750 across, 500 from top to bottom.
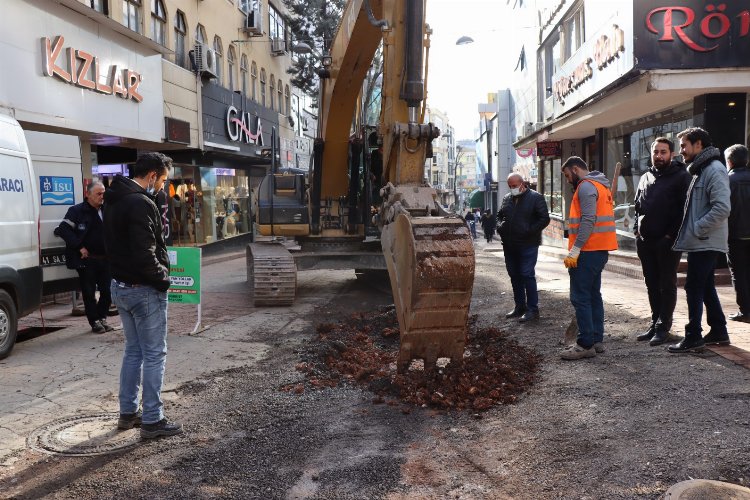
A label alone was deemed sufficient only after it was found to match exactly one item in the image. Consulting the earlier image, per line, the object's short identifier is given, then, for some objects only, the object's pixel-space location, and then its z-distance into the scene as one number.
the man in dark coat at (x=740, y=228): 6.84
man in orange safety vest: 5.77
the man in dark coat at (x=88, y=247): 8.22
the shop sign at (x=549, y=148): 20.47
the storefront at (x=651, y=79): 10.95
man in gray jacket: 5.55
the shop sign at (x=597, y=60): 12.47
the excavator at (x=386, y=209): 5.05
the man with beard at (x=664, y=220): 6.05
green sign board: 8.10
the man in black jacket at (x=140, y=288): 4.47
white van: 6.95
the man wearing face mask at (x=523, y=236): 7.86
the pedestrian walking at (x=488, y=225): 28.50
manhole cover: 4.34
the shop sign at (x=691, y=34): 10.95
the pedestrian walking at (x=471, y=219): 32.47
